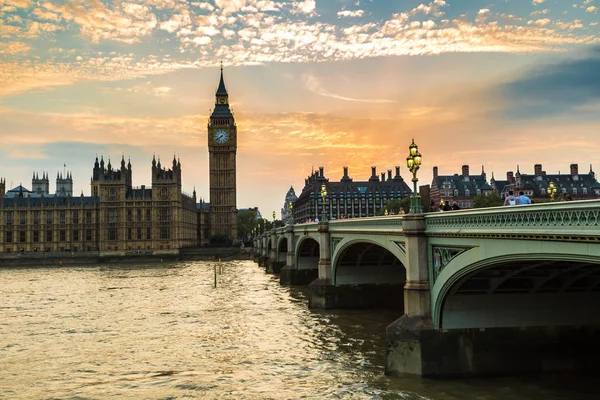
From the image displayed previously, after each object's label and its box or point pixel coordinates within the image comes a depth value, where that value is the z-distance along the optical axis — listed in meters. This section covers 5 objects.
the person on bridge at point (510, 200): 16.70
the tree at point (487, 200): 86.82
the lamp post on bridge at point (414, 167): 19.42
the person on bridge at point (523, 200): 15.87
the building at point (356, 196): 166.00
